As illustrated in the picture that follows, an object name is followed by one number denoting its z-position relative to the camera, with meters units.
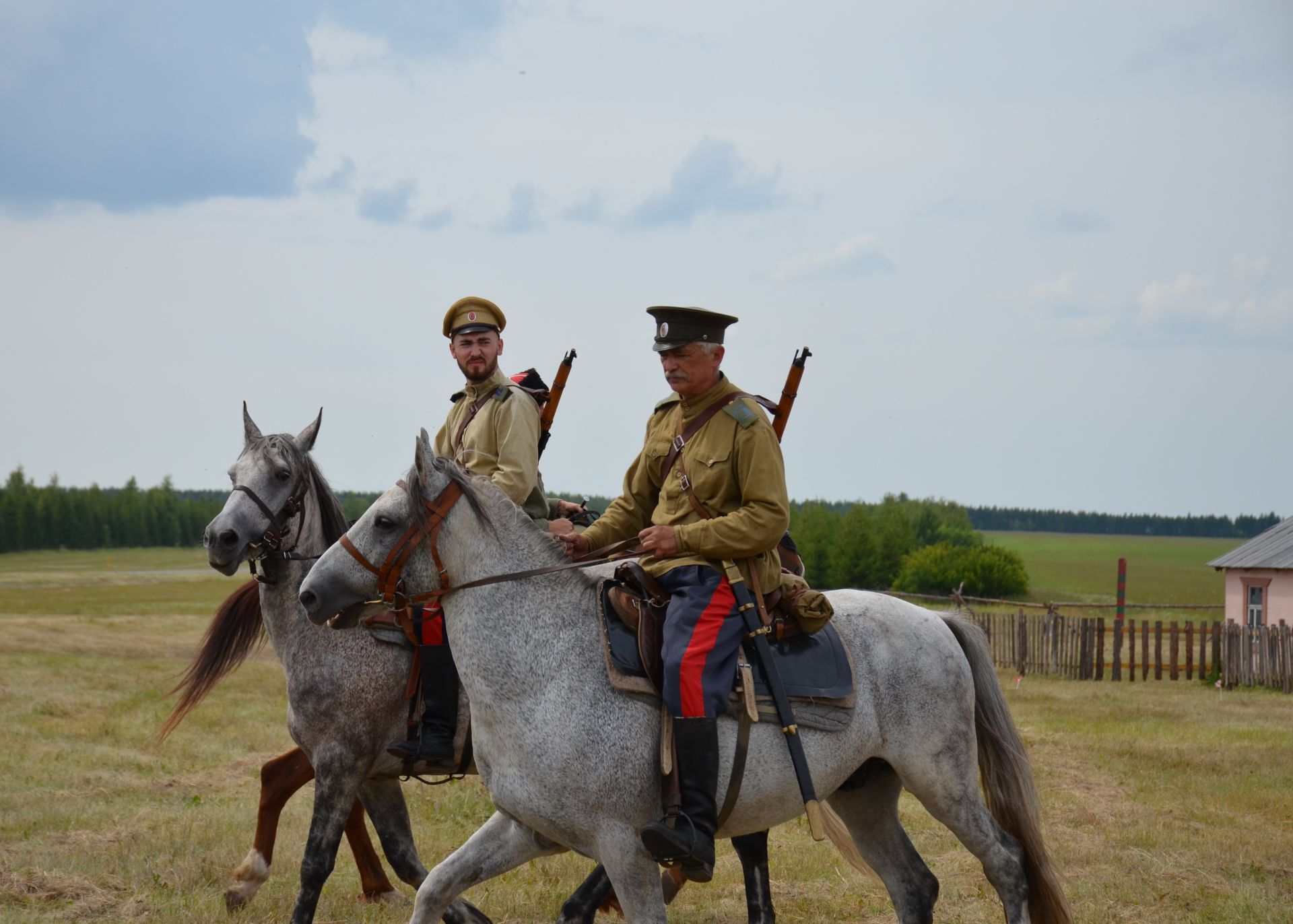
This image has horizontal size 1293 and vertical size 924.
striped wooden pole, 29.16
